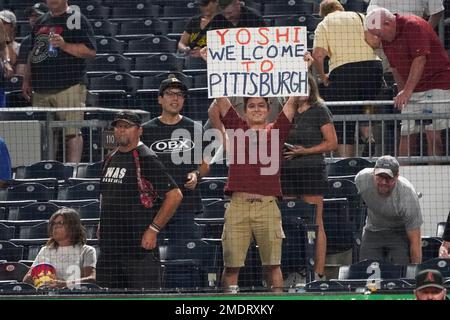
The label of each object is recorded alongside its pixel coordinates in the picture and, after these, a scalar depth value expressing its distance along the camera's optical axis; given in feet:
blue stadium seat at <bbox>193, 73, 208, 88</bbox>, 51.00
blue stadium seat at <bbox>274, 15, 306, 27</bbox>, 52.70
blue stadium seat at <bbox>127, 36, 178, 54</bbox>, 55.21
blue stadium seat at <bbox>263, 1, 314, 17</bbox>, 55.52
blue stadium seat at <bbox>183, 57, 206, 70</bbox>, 52.17
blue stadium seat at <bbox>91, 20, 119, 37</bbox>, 56.24
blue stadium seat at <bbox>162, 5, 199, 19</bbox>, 56.95
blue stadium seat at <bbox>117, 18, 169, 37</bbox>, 56.70
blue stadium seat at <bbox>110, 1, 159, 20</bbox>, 57.41
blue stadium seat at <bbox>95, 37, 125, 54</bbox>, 55.01
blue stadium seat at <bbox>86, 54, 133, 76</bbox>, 53.57
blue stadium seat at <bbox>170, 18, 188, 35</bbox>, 55.98
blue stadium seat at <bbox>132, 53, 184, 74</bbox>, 52.65
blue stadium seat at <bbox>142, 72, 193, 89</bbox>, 51.88
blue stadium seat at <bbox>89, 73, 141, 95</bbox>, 52.16
